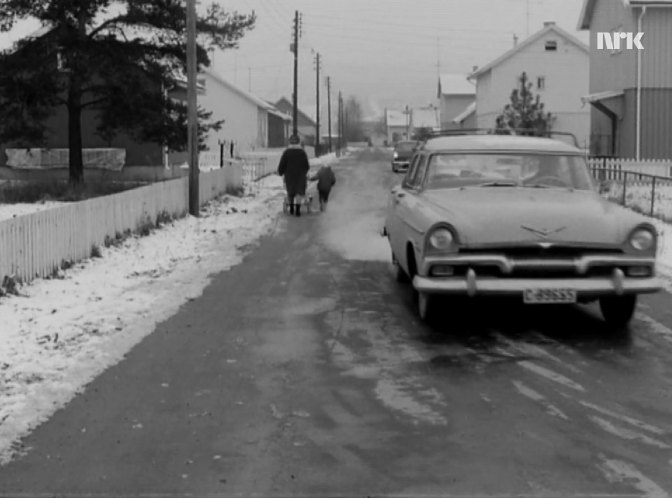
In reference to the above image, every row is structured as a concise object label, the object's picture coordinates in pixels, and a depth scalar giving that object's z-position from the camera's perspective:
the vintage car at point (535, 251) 8.59
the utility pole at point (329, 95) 106.91
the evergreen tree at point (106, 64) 26.06
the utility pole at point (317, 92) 83.12
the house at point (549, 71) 64.38
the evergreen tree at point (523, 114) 45.28
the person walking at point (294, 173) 22.23
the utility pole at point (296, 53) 59.82
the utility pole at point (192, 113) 21.92
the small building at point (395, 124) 170.38
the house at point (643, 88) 33.06
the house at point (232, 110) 69.69
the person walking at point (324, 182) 23.56
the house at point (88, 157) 37.47
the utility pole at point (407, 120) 153.07
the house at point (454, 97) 97.81
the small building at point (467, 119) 78.06
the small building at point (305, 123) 134.01
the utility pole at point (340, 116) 115.39
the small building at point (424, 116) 143.12
